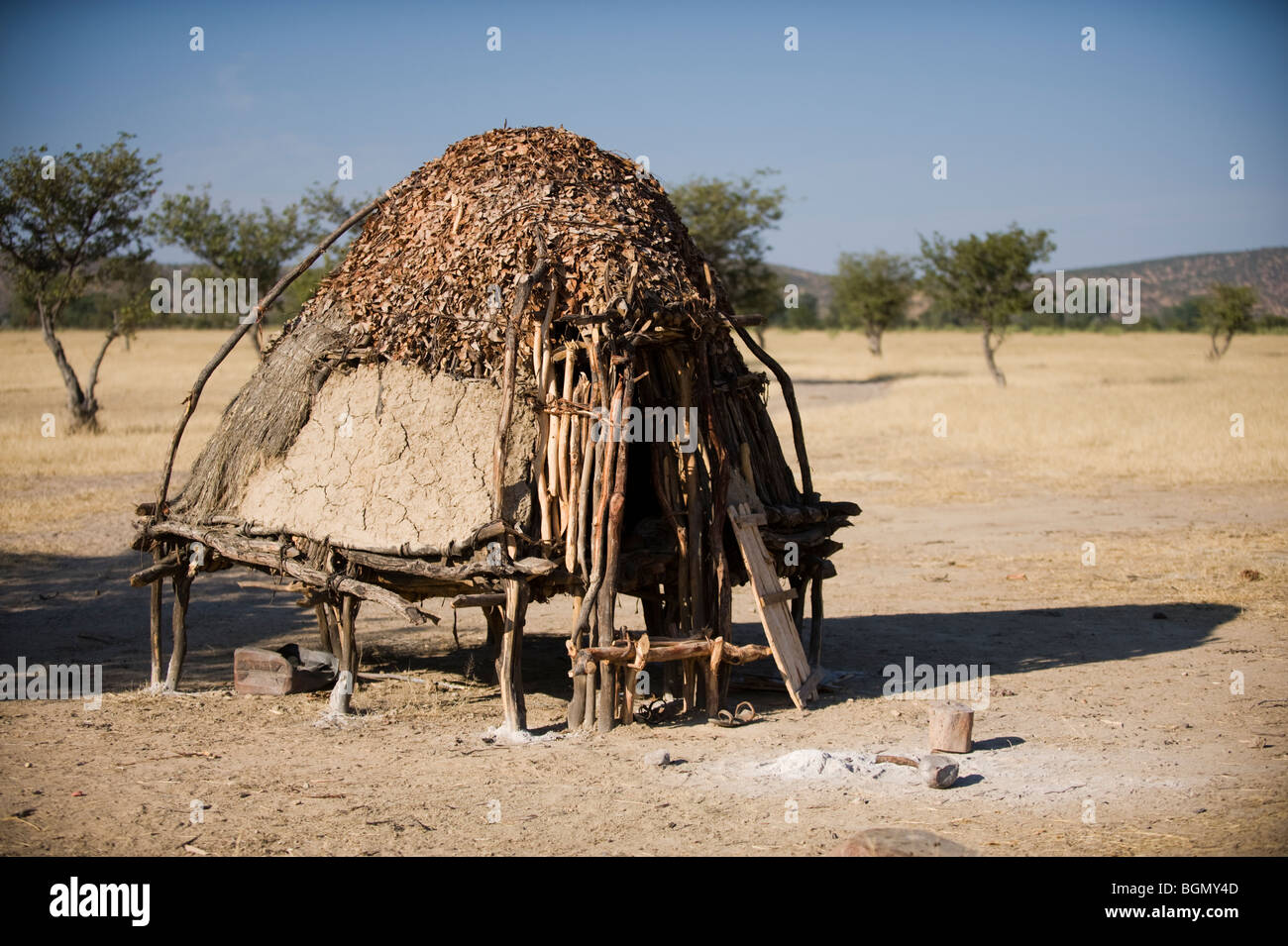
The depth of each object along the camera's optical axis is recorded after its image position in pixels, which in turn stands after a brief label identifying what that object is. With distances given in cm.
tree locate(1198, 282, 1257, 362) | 4653
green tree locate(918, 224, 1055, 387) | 4059
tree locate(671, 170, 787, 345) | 4341
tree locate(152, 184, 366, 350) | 3578
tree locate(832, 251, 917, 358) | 5528
